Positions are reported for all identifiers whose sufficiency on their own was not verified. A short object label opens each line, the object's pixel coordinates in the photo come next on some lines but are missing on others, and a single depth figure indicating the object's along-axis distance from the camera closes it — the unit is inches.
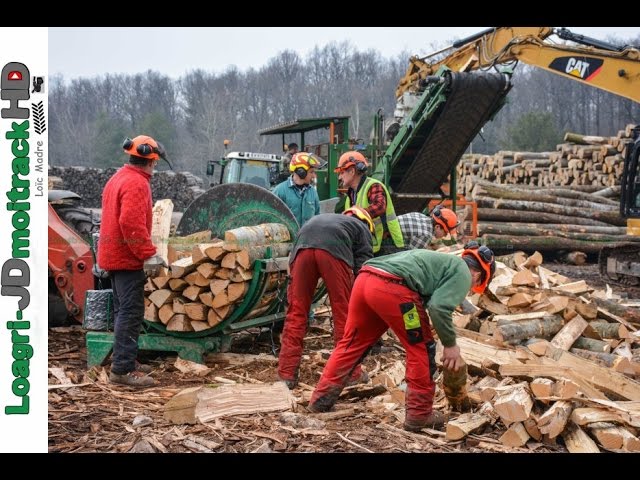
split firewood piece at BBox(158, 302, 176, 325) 275.4
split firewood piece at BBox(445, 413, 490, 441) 205.3
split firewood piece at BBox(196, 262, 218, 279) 271.0
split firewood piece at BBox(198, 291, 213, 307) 273.4
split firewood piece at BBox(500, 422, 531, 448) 203.8
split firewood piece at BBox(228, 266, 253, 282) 270.5
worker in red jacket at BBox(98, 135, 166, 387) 249.1
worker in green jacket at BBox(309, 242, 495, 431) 201.0
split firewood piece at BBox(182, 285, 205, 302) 273.9
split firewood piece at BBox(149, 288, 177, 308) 274.2
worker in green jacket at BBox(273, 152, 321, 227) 321.1
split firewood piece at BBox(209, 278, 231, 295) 272.5
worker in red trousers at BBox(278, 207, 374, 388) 250.7
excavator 511.8
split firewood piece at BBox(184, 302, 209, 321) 273.9
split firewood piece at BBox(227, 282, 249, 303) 271.4
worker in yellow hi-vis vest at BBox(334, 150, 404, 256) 297.6
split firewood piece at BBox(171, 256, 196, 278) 271.3
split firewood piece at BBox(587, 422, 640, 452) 200.7
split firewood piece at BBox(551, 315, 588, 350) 299.5
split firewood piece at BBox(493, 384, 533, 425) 203.9
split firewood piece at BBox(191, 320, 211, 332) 277.0
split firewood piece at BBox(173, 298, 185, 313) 275.0
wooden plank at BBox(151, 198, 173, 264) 280.2
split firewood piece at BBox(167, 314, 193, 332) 275.9
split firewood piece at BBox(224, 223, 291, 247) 274.2
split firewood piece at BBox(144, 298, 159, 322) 276.4
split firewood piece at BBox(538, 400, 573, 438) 203.3
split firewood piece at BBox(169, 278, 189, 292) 274.1
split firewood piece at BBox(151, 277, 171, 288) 274.2
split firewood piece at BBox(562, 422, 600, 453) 201.5
